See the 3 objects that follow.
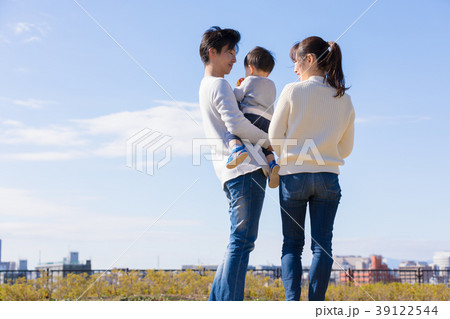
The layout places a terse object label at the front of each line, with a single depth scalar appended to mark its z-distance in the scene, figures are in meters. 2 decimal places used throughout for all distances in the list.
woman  2.81
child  3.07
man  2.78
